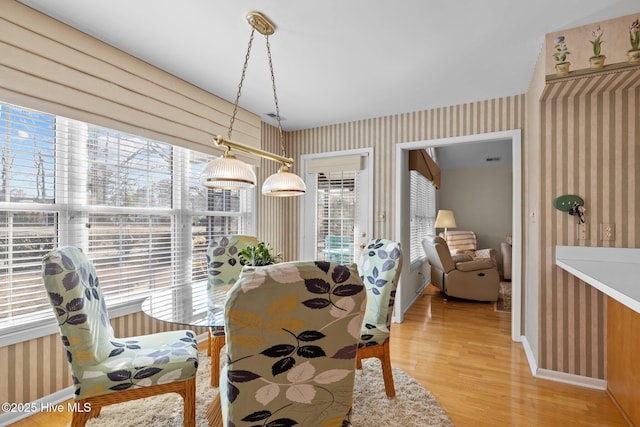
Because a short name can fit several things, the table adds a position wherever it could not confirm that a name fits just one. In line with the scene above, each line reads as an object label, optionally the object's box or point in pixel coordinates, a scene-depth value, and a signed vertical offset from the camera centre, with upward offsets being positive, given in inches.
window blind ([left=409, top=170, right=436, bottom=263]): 179.8 +0.4
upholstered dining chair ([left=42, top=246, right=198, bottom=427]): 52.6 -29.3
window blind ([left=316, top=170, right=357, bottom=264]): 157.1 -1.6
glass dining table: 60.7 -22.1
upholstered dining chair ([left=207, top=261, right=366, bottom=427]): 36.8 -17.5
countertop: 52.1 -14.3
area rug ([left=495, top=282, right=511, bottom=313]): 161.2 -53.4
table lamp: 234.5 -6.9
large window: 72.8 +1.6
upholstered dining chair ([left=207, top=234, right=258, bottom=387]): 101.1 -16.8
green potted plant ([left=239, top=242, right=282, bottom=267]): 74.5 -11.1
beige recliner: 169.0 -37.3
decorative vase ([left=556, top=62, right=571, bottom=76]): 79.9 +38.7
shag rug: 70.1 -50.1
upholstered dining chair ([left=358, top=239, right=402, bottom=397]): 75.7 -25.8
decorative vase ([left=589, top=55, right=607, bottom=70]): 77.0 +39.0
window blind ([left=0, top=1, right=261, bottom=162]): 70.4 +38.0
